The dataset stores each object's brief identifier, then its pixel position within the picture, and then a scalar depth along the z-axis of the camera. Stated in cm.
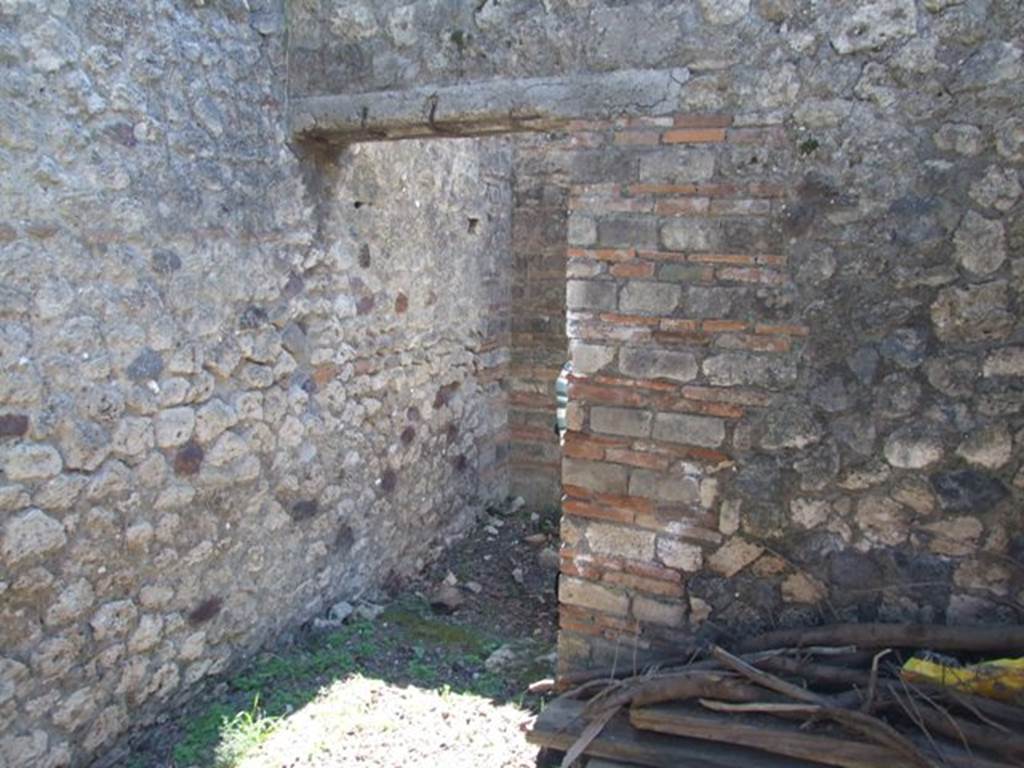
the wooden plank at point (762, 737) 248
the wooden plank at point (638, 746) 260
